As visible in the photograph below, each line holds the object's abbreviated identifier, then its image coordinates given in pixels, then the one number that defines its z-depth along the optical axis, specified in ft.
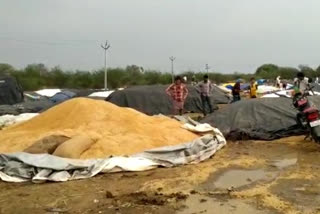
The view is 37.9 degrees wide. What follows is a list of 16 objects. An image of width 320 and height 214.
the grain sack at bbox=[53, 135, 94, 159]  24.18
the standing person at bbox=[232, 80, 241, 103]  57.31
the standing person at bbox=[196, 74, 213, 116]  52.47
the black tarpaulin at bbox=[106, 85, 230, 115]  61.16
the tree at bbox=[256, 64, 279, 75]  233.37
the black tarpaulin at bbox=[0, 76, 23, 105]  70.59
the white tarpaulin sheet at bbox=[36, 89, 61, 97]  94.37
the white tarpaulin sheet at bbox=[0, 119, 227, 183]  22.04
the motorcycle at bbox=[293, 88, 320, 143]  27.96
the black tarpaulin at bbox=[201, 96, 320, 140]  35.01
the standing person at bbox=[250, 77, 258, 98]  55.93
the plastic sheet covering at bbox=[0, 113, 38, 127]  45.43
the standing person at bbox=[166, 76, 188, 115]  43.65
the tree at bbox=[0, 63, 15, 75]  158.32
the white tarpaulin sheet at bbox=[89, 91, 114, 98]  75.91
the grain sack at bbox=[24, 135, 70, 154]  25.35
